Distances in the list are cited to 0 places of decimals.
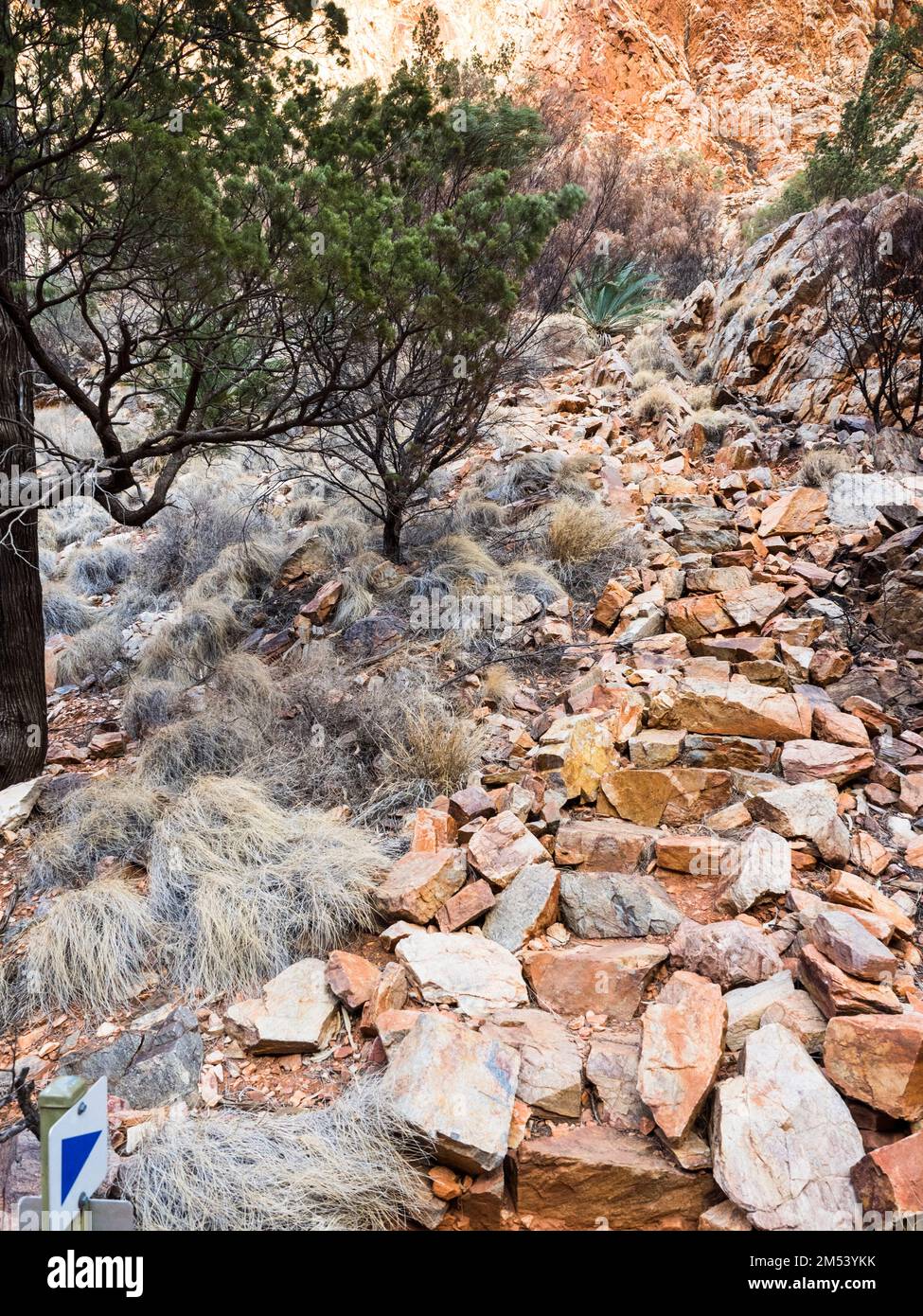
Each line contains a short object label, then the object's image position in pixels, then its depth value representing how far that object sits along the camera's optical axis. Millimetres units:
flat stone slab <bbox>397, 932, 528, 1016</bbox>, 2631
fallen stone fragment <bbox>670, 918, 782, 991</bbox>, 2561
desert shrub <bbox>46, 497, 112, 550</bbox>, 9188
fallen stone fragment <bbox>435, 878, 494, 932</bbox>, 2941
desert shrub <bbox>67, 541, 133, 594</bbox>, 8055
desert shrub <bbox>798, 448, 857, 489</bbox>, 6094
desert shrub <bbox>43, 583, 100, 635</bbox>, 7152
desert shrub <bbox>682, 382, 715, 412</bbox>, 8211
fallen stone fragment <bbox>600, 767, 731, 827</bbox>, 3453
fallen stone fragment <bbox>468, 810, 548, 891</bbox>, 3092
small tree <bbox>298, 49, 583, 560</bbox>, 4188
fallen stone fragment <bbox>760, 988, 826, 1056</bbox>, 2270
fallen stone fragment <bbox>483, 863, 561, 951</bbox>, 2885
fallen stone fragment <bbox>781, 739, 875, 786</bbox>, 3395
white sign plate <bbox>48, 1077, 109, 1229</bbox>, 1217
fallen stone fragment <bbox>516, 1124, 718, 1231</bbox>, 2082
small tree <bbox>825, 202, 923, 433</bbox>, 6691
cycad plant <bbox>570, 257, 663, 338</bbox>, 10734
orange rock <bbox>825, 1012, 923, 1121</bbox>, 2037
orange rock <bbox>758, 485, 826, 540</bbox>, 5453
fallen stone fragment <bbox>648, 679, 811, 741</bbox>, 3674
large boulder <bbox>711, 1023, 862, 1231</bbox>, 1900
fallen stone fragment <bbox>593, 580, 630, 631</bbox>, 5008
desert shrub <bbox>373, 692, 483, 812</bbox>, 3801
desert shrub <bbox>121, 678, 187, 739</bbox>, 5156
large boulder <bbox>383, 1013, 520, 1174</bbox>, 2111
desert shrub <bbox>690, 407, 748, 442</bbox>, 7508
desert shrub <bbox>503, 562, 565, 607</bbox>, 5488
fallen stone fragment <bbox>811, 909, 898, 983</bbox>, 2330
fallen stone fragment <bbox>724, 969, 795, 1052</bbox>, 2365
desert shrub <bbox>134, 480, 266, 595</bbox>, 7516
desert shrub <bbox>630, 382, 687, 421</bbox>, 7689
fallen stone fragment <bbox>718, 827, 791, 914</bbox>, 2844
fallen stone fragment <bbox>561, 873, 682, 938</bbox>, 2865
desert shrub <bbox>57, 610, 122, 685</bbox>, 6289
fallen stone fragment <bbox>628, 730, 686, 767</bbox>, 3643
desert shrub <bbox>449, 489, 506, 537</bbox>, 6648
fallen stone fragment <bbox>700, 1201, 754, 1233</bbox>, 1960
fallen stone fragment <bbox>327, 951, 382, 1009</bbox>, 2633
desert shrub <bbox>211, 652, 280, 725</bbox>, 4645
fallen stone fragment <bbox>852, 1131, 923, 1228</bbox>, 1821
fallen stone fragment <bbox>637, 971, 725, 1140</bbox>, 2135
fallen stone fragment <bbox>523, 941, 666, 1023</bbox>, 2613
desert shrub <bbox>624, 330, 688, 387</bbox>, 9016
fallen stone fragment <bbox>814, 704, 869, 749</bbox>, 3578
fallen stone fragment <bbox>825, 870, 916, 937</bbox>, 2660
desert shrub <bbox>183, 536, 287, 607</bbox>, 6641
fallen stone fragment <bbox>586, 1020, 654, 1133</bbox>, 2258
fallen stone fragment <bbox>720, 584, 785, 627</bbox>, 4534
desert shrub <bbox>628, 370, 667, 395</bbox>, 8406
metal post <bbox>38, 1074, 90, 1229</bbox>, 1212
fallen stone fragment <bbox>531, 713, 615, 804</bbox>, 3582
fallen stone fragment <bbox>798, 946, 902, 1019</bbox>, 2252
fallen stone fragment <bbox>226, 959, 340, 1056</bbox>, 2551
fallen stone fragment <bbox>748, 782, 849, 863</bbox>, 3021
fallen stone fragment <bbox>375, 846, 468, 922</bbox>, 2984
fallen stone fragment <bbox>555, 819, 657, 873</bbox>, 3189
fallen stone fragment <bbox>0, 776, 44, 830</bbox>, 4189
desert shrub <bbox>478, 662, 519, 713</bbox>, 4379
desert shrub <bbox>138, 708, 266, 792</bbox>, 4246
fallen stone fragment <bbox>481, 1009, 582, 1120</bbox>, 2277
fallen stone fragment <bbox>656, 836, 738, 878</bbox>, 3098
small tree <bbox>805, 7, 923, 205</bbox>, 10812
